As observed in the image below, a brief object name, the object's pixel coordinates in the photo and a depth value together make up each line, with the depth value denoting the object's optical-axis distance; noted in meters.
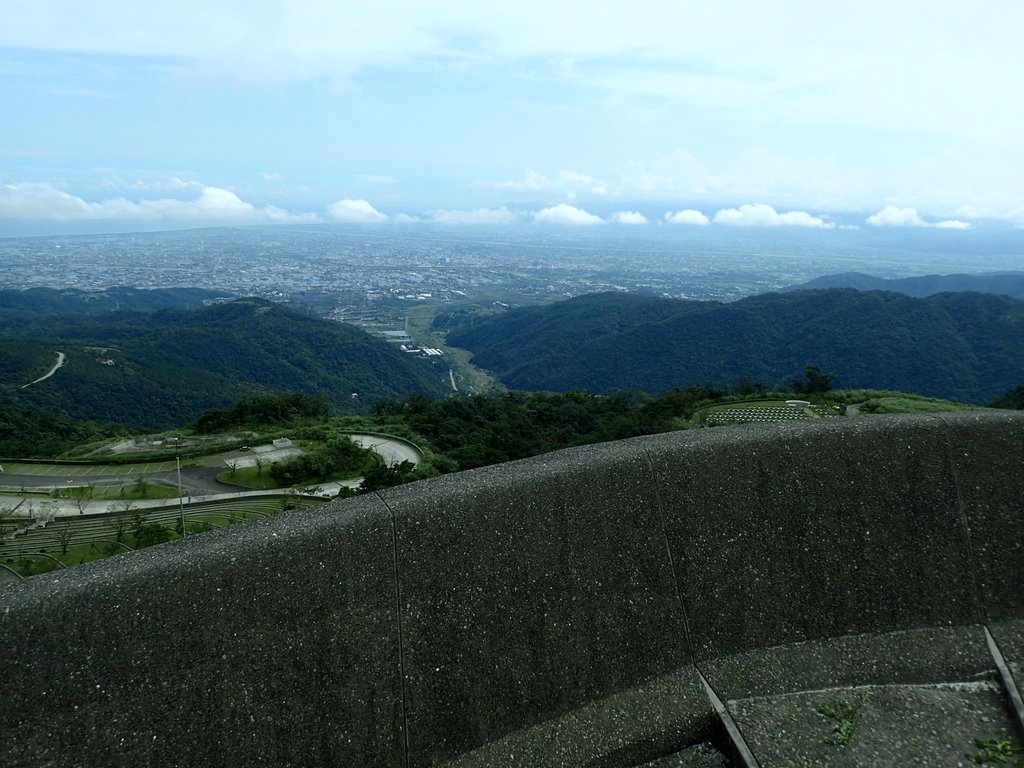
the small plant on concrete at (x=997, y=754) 3.42
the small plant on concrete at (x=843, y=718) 3.62
